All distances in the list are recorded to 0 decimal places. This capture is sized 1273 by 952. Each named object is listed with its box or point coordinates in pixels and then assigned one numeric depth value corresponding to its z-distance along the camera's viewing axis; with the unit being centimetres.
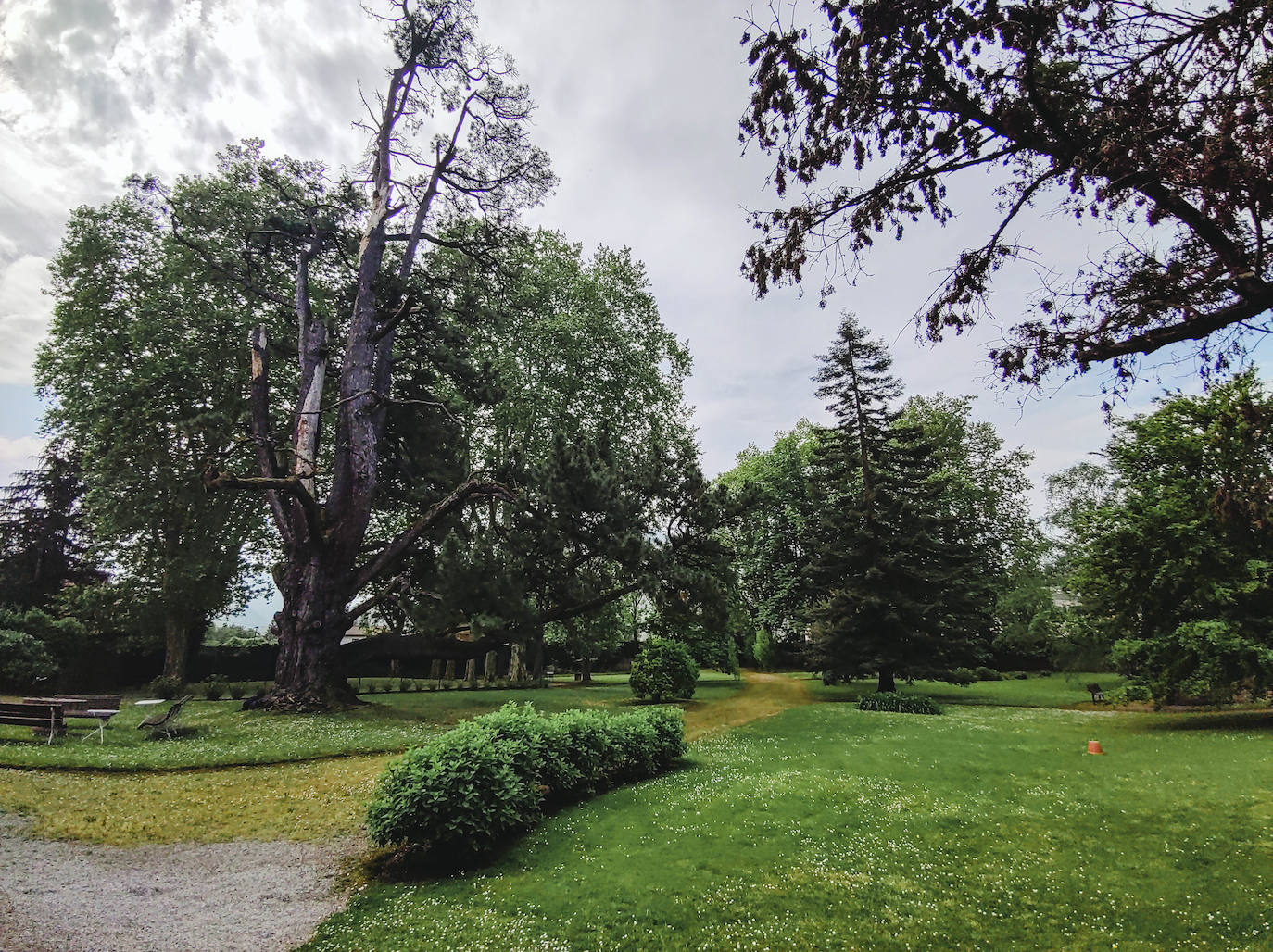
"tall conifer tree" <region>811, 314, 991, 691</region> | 2222
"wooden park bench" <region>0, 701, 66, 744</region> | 1152
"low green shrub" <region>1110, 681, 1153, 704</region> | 1420
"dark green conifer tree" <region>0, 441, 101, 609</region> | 2745
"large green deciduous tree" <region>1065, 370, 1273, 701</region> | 1328
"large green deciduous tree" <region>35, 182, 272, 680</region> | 2012
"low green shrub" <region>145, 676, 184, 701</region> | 2088
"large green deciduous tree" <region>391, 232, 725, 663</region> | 1579
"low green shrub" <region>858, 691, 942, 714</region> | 1838
